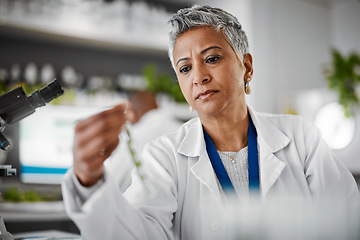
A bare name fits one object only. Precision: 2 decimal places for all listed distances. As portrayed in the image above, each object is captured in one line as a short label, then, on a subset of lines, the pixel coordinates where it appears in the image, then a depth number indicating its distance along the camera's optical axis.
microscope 0.79
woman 0.92
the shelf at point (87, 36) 2.97
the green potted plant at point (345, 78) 3.66
